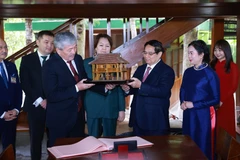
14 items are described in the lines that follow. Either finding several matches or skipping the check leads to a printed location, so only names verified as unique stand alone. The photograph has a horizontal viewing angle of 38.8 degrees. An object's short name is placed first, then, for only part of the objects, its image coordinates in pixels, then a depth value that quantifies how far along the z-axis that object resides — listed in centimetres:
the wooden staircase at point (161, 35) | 499
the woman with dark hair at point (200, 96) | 317
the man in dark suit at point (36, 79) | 362
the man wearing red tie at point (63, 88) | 285
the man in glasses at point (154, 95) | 312
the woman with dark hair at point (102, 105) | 314
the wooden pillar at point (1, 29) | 564
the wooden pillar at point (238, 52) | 508
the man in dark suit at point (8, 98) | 320
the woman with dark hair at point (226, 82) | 389
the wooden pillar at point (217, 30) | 596
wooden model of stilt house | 287
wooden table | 205
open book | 213
